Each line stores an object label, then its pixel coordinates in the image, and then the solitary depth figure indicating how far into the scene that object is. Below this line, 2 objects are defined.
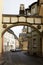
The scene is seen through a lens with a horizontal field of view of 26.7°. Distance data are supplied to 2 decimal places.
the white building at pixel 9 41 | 26.70
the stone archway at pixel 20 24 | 11.79
